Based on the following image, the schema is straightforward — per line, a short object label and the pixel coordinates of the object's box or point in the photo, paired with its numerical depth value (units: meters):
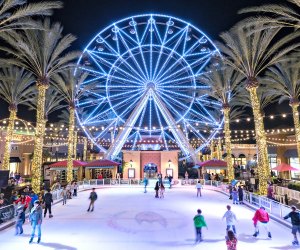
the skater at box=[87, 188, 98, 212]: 13.59
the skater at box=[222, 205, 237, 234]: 9.03
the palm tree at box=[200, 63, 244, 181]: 24.12
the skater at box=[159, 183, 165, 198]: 18.99
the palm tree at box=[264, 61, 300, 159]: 21.54
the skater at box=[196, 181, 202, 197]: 19.48
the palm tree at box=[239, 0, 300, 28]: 12.89
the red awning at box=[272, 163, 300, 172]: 22.62
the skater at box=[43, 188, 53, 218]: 12.33
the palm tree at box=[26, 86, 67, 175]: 29.77
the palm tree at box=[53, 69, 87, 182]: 24.88
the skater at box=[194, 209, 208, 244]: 8.59
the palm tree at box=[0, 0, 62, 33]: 12.27
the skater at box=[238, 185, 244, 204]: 16.42
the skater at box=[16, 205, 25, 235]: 9.38
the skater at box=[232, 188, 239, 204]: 16.12
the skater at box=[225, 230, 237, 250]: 6.21
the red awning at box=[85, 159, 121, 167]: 30.09
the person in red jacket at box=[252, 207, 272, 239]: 9.06
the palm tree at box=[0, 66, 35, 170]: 24.16
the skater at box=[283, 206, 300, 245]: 8.40
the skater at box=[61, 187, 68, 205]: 16.46
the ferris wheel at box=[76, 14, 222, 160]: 30.38
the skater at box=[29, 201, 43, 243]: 8.71
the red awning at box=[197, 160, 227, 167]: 28.33
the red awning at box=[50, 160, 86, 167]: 27.82
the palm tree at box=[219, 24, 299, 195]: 16.91
